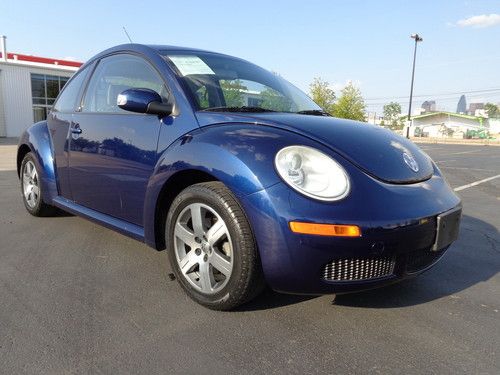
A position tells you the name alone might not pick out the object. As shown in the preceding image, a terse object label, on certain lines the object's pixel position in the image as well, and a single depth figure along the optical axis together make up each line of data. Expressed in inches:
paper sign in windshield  116.1
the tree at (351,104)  1348.4
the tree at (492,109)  4827.8
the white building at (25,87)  1039.0
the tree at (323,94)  1328.1
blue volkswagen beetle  82.2
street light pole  1433.3
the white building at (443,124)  3040.8
